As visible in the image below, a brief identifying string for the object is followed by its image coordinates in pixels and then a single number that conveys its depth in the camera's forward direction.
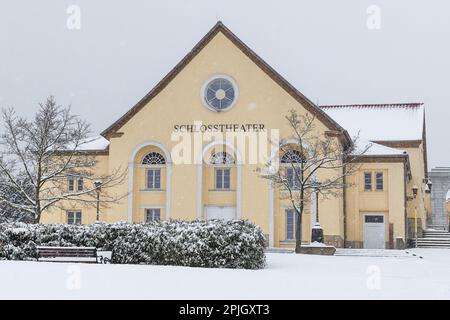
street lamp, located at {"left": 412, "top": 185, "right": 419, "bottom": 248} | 43.63
